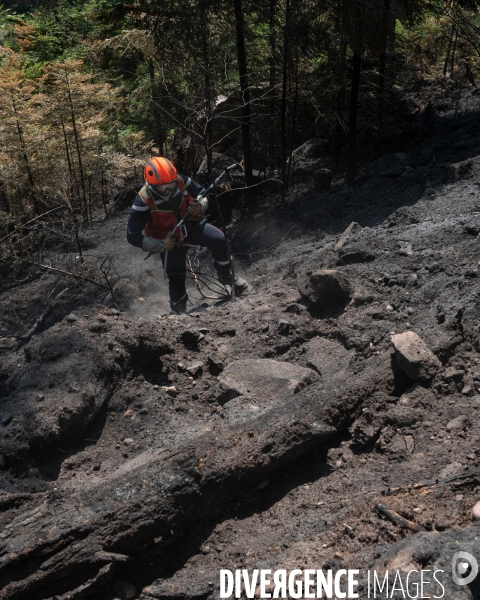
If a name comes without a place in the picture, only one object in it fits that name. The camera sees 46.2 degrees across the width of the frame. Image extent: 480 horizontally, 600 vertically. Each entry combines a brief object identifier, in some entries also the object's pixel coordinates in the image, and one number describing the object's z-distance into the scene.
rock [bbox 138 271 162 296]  9.59
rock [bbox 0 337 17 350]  9.31
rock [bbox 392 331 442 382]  4.42
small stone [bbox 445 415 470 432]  3.88
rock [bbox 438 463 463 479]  3.37
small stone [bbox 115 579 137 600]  3.24
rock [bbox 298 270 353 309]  6.23
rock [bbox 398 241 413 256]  6.91
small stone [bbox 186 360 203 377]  5.57
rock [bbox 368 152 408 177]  12.66
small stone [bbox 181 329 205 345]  5.96
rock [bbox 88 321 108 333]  5.65
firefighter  7.55
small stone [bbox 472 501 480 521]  2.88
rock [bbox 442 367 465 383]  4.34
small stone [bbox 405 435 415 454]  3.90
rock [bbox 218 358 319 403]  4.91
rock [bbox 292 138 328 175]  15.10
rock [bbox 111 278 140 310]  8.88
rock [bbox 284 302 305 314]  6.30
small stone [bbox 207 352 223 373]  5.59
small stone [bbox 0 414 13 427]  4.67
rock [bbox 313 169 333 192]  13.25
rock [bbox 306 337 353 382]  5.27
